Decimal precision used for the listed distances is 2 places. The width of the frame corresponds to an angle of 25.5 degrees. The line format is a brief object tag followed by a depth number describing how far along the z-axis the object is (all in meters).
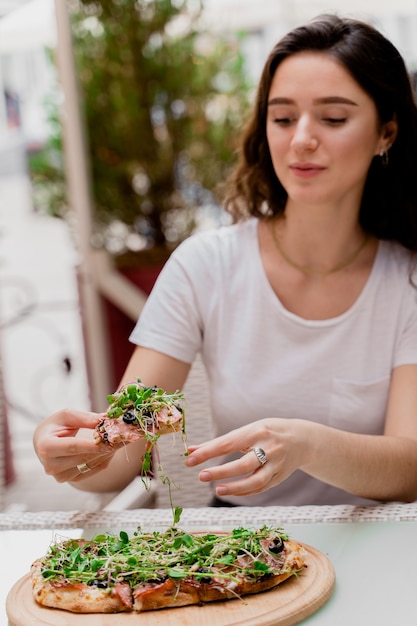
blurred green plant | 4.15
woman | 1.85
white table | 1.15
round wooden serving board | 1.10
